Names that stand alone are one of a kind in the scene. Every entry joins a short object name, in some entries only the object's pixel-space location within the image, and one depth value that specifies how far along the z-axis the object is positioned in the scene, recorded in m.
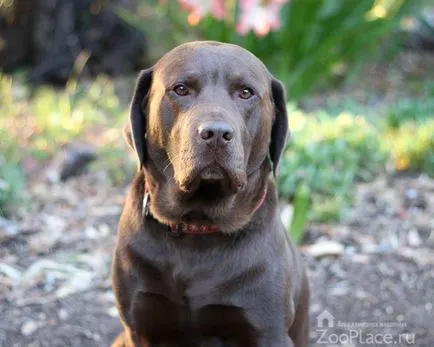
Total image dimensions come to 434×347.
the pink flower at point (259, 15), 6.69
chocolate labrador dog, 2.92
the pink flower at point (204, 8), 6.75
